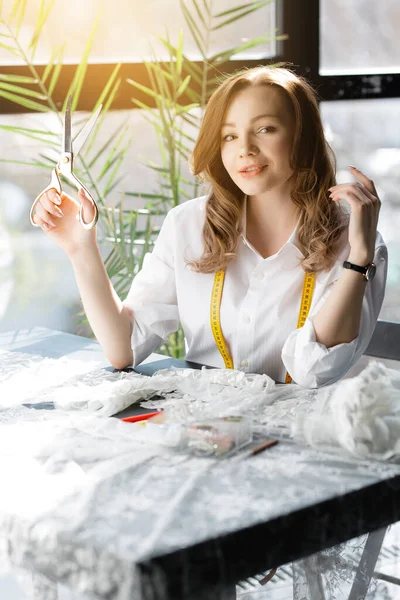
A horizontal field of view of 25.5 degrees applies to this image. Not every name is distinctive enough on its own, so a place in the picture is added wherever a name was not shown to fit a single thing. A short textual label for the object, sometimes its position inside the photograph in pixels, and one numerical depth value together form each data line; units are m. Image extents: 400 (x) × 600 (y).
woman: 1.78
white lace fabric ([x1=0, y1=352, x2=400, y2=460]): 1.13
